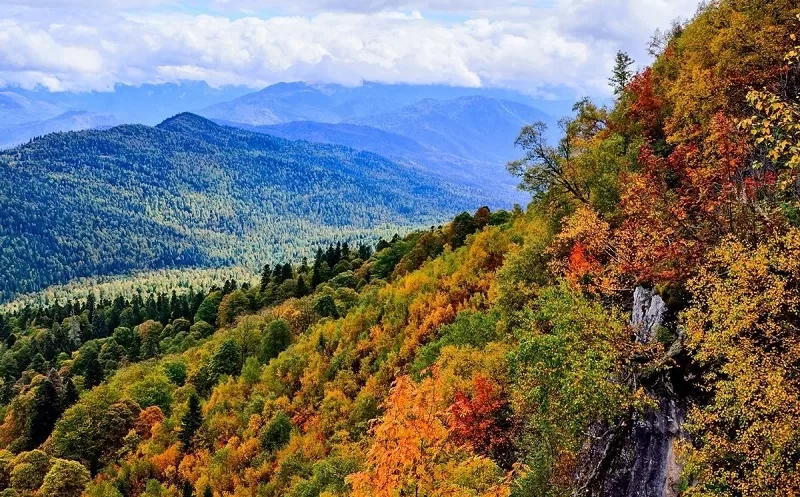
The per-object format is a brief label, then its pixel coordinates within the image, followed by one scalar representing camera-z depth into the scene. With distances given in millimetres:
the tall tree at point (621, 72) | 82812
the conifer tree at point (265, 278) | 148562
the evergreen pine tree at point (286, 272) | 150375
